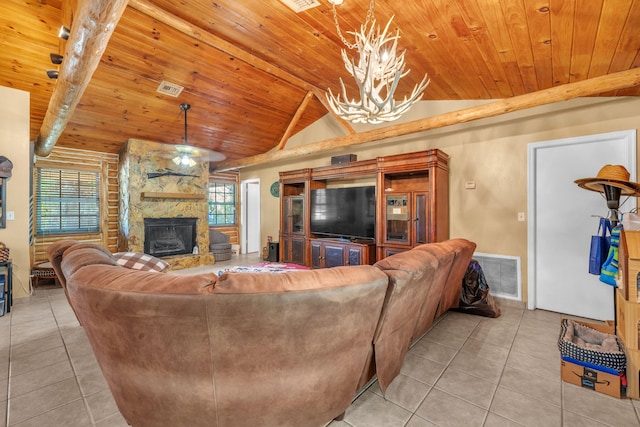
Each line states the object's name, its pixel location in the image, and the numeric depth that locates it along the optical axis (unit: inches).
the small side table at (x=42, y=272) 173.6
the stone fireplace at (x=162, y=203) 215.3
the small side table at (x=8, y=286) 128.2
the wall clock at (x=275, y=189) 270.8
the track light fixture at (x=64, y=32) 94.9
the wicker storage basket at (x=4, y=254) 127.6
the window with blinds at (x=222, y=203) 304.0
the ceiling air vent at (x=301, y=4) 99.8
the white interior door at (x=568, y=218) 122.8
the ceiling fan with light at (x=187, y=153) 170.2
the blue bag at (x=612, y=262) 83.1
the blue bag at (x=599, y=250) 90.6
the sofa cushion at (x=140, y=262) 110.2
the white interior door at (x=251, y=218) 315.3
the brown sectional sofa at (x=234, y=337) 45.9
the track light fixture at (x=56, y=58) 116.0
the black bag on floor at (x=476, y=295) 127.0
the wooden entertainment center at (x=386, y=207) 156.5
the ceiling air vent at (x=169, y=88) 171.4
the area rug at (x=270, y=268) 121.6
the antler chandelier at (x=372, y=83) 83.2
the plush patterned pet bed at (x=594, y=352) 73.4
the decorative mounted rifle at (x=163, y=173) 222.9
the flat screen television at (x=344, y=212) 191.0
